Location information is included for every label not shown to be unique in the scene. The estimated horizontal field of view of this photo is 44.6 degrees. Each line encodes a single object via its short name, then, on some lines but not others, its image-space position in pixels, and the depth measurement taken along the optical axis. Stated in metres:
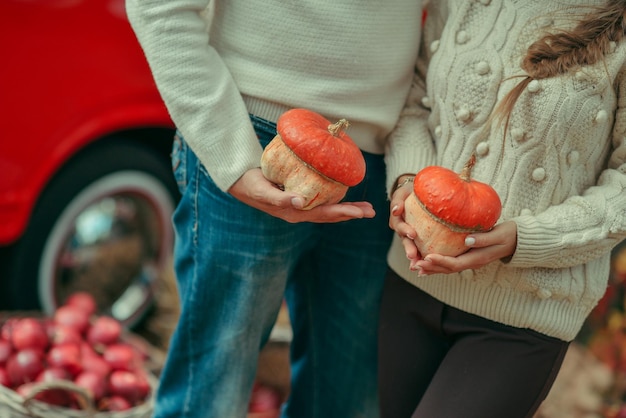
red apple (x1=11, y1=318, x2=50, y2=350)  2.63
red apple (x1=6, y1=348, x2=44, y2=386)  2.53
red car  2.68
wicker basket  2.37
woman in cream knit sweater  1.50
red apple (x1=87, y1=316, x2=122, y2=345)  2.81
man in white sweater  1.61
